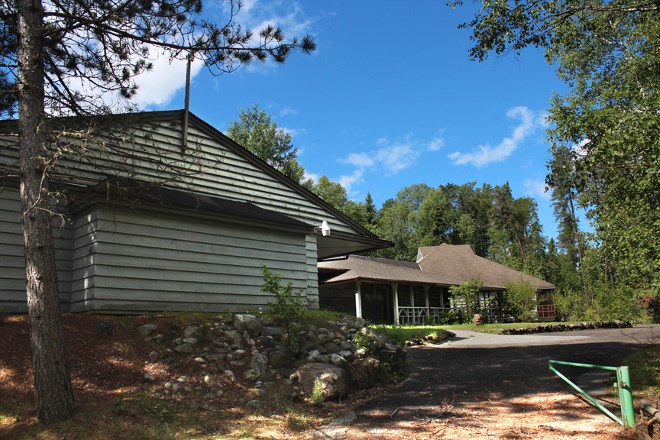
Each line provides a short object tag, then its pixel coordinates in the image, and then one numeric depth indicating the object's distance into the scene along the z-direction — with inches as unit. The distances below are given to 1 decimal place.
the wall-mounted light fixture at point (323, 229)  519.4
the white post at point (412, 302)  1047.2
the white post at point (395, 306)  996.2
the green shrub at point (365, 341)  347.6
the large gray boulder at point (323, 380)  282.5
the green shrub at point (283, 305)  346.6
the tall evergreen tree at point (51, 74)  221.9
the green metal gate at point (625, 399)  197.0
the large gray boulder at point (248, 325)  337.1
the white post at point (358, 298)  911.7
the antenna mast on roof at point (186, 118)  465.4
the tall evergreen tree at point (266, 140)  1662.2
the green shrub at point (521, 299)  1144.8
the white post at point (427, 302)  1076.5
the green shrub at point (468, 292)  1056.8
